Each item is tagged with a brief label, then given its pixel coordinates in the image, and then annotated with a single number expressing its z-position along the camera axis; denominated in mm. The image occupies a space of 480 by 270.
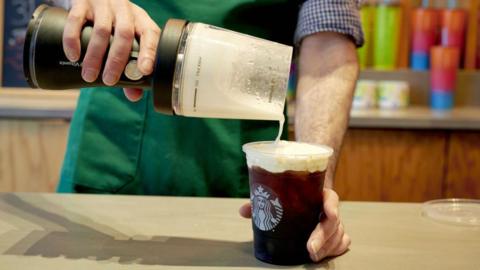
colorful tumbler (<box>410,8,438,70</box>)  2562
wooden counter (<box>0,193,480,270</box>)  867
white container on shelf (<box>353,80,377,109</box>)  2461
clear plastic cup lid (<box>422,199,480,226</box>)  1079
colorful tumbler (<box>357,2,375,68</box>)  2607
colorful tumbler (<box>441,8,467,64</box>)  2541
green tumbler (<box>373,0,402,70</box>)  2580
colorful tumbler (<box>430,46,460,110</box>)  2479
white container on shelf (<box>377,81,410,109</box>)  2471
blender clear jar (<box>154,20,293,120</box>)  817
